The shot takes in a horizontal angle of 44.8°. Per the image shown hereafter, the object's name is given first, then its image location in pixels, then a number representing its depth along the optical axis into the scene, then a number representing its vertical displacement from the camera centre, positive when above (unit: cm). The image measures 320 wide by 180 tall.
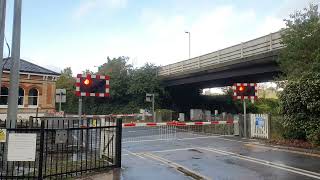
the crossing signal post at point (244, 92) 2142 +134
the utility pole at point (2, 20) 925 +227
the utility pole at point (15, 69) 955 +113
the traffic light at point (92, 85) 1346 +105
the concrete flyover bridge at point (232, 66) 2989 +463
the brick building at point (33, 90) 3294 +228
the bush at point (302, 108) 1547 +38
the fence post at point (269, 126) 1944 -51
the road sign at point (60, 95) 2455 +127
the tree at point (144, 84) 4934 +412
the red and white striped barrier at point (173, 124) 1767 -39
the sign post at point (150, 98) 3563 +170
